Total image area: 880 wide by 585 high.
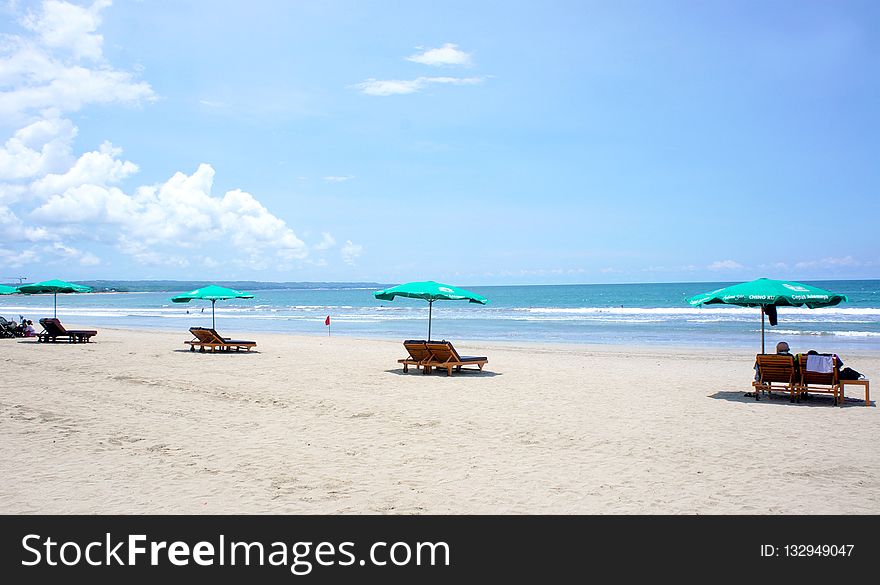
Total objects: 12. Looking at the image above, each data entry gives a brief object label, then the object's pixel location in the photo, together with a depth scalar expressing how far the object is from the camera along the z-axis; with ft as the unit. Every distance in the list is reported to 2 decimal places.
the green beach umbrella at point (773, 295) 34.88
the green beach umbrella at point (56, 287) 77.30
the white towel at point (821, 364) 33.47
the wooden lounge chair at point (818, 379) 33.32
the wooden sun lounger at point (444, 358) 44.80
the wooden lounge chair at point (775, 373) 34.19
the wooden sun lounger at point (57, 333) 69.00
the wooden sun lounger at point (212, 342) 59.06
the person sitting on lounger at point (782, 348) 36.01
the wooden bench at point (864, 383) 32.76
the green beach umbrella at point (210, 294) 62.59
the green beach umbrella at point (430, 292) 46.44
